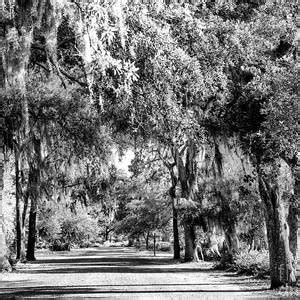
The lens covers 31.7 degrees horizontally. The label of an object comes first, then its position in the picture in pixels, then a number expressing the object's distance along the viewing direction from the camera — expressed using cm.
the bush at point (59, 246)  5738
